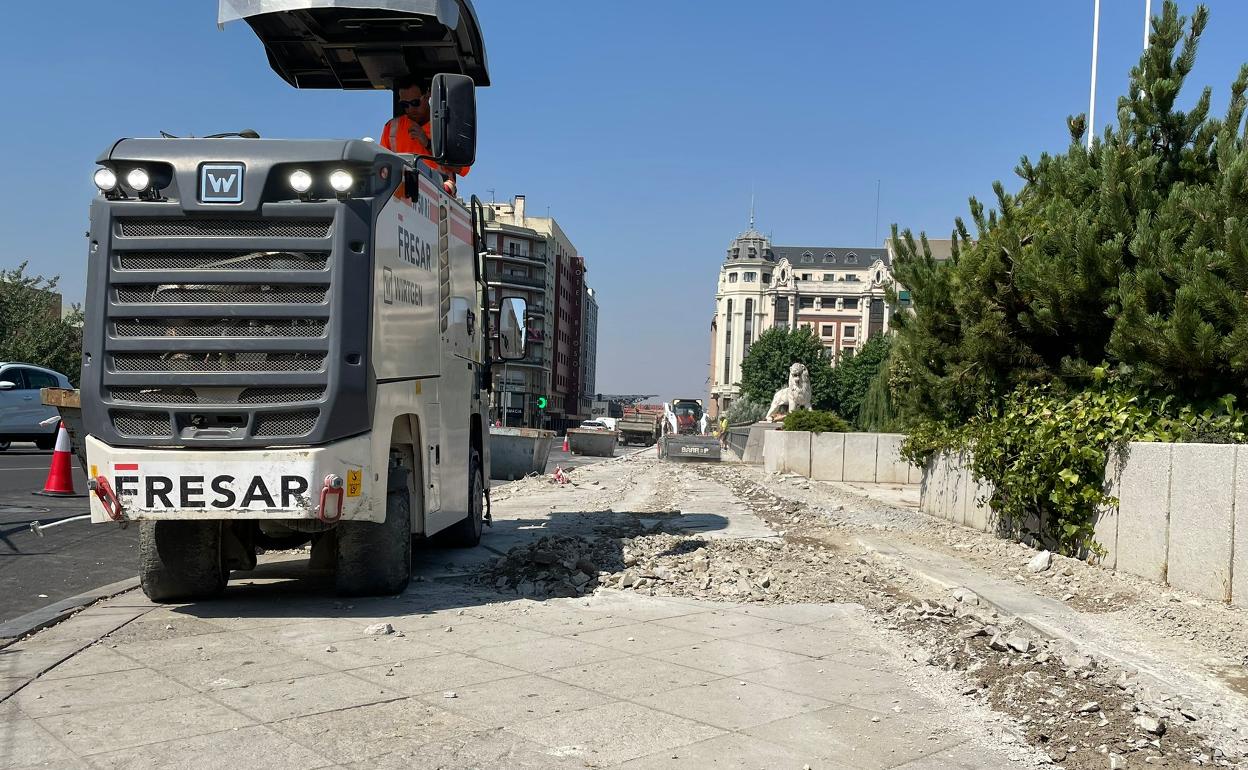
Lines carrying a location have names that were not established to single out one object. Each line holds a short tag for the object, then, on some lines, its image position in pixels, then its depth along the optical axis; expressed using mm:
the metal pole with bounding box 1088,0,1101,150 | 24422
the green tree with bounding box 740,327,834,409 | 98812
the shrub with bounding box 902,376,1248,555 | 8680
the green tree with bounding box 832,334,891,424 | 90812
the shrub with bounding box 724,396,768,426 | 68731
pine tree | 8188
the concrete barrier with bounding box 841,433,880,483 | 23266
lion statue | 38750
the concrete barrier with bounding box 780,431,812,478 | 24719
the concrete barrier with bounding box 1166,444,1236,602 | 7094
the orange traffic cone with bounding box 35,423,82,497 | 14008
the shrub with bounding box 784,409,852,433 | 25641
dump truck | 79500
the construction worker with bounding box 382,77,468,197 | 8931
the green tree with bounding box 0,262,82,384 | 44781
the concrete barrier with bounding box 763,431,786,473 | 26141
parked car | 22500
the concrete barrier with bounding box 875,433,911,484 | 22578
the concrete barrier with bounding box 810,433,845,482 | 24016
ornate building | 159750
